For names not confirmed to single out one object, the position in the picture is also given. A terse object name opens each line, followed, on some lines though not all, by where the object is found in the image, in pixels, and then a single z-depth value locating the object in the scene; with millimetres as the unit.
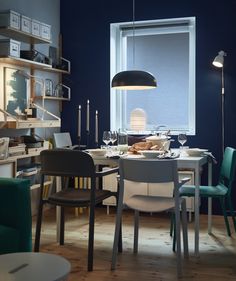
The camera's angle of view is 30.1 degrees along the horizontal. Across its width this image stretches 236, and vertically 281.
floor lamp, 4941
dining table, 3516
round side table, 1799
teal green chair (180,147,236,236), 3828
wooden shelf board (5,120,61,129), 4215
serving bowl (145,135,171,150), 4016
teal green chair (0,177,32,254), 2697
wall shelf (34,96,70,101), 5067
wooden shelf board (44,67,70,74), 5219
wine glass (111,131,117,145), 4234
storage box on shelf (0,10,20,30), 4191
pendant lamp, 4137
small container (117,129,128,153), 4312
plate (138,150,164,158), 3639
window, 5324
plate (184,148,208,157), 3840
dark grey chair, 3230
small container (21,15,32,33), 4406
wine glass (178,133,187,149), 4297
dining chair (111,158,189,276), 3047
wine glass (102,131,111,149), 4195
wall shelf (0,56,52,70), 4277
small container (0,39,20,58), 4152
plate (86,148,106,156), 3828
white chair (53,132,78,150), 5195
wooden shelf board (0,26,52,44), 4335
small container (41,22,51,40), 4785
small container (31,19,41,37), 4608
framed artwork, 4532
